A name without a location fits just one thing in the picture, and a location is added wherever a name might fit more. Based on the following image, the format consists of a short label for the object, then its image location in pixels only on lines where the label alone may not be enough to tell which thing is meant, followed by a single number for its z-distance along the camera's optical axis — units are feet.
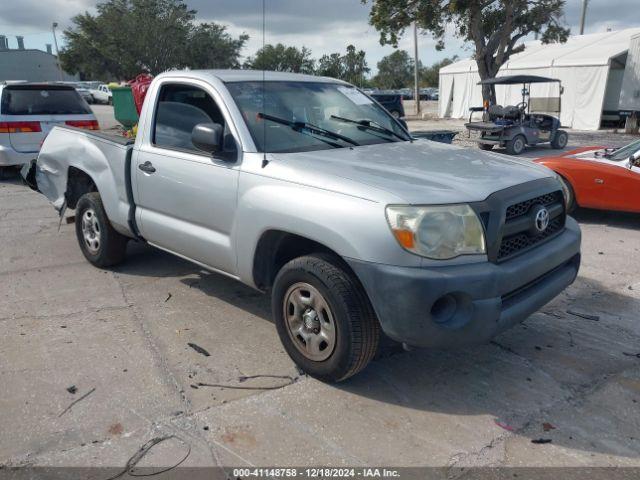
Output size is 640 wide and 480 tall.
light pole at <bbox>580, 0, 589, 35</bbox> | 128.88
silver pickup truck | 9.61
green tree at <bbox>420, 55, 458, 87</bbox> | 242.99
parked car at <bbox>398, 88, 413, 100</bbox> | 187.01
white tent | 78.74
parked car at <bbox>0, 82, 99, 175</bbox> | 31.68
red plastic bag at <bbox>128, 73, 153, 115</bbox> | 23.36
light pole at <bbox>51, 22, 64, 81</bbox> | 180.08
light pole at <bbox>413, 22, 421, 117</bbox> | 113.80
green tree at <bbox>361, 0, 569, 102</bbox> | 58.54
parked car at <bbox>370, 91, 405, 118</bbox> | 72.08
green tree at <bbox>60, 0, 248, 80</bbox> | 127.24
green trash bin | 24.60
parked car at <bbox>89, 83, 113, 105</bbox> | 142.61
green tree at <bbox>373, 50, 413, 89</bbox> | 260.42
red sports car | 22.75
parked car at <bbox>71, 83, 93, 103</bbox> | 141.96
